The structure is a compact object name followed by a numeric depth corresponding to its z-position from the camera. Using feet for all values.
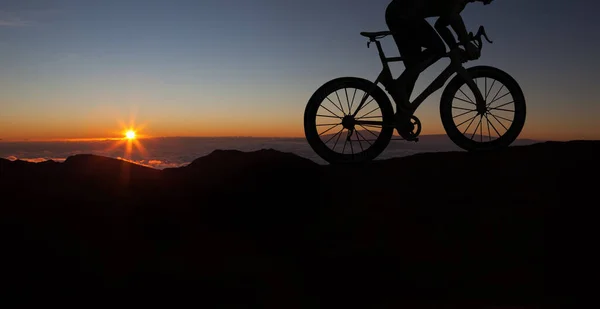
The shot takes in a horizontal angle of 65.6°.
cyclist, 22.40
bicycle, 23.05
